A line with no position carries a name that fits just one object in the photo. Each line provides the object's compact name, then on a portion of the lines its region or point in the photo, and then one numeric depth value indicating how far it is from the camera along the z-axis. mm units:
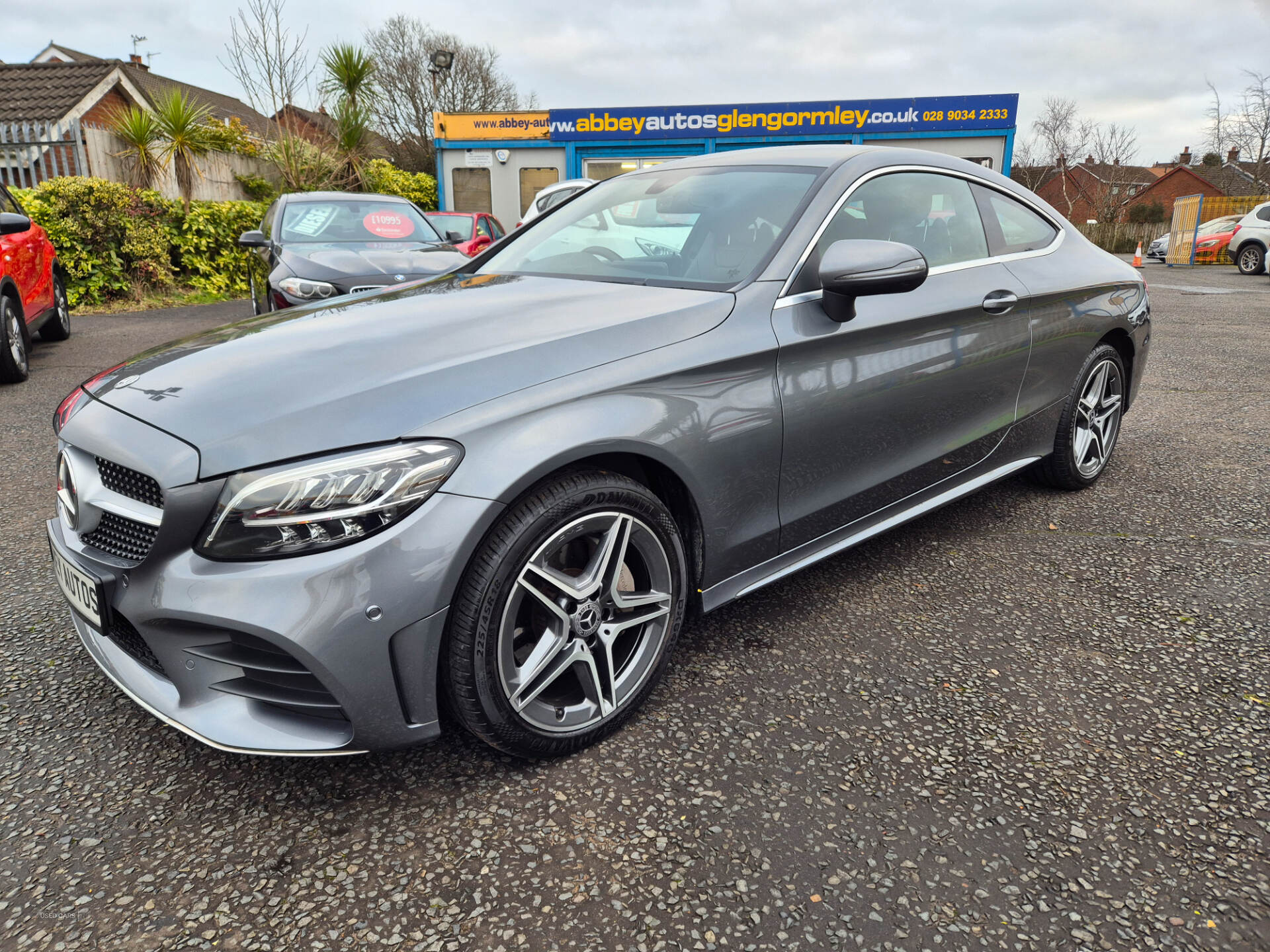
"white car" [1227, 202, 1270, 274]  19625
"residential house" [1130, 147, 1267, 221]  51531
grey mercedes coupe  1700
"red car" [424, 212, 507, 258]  11391
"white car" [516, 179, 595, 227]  7986
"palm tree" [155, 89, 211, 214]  13672
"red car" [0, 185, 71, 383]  6246
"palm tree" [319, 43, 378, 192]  18281
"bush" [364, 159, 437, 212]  19953
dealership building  16797
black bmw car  6074
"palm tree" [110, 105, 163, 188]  13156
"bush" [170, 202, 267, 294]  12086
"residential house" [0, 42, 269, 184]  18656
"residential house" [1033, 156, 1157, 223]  50125
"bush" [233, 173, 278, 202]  16734
